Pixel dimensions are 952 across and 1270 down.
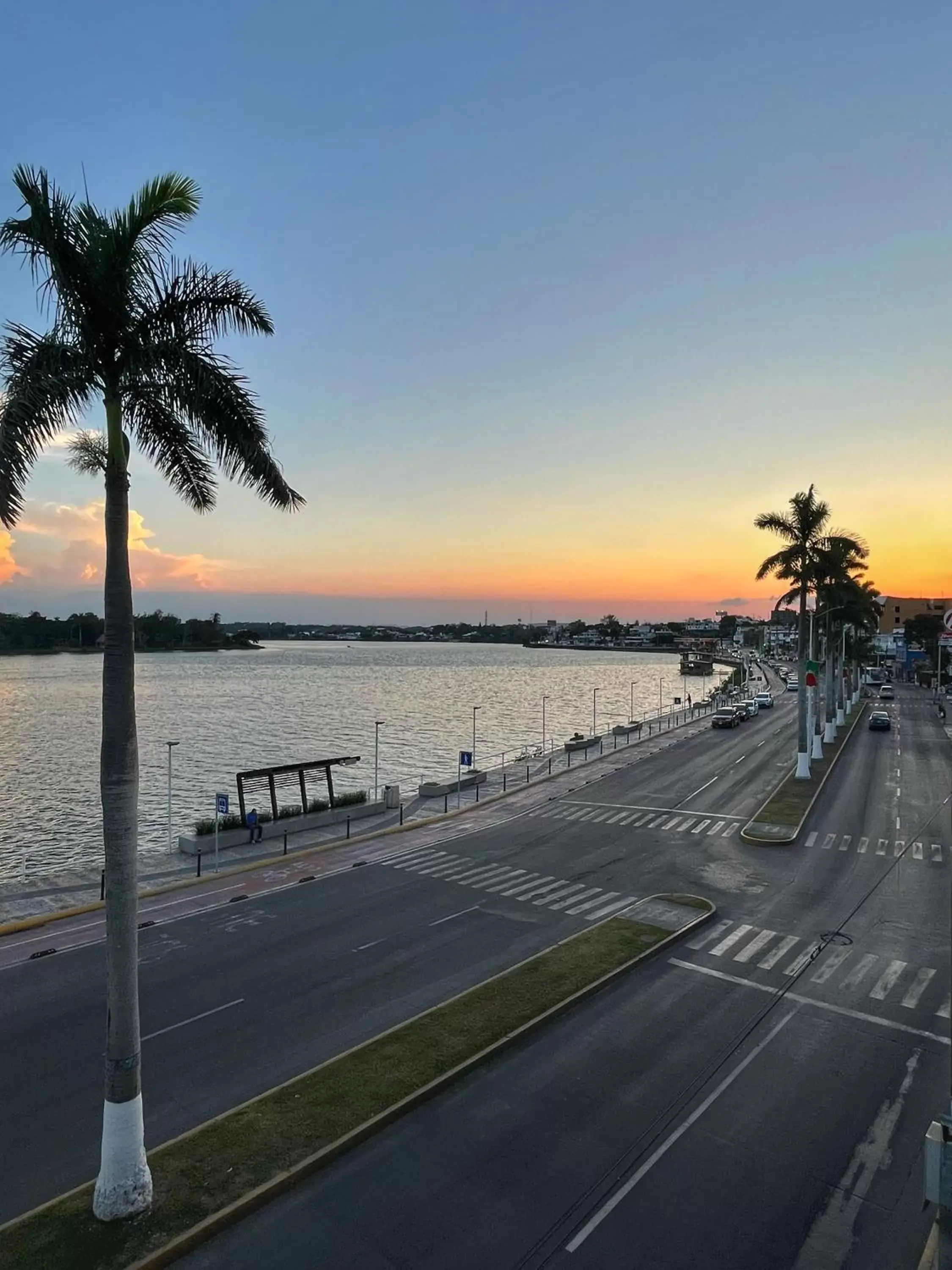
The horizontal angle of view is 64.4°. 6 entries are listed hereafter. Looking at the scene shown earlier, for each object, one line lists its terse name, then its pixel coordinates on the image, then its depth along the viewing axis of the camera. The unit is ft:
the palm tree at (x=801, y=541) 145.07
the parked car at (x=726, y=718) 224.33
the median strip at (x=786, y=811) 94.84
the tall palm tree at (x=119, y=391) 27.40
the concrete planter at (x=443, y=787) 137.18
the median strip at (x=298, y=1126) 28.32
